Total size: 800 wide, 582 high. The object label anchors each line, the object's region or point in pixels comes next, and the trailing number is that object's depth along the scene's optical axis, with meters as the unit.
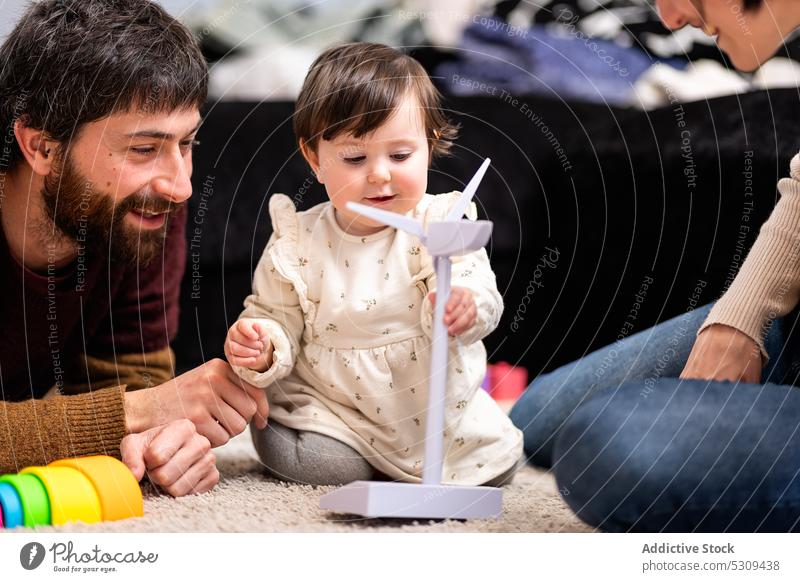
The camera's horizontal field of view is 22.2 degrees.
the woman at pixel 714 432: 1.80
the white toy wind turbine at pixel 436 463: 1.83
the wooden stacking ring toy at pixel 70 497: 1.88
